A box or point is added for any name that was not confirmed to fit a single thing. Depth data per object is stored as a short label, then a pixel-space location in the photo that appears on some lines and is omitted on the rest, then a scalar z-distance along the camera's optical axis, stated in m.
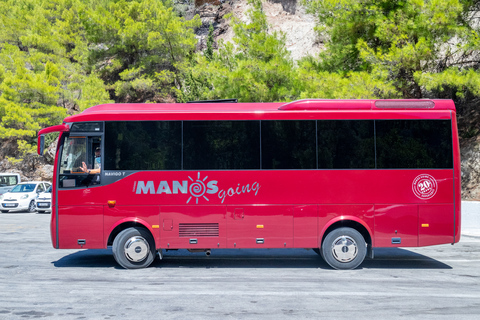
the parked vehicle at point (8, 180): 27.67
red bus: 9.19
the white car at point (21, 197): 23.95
